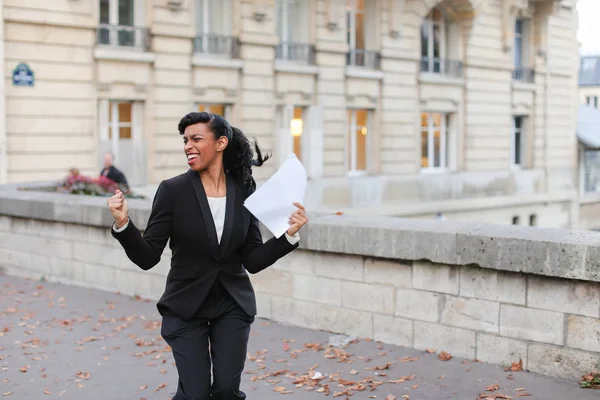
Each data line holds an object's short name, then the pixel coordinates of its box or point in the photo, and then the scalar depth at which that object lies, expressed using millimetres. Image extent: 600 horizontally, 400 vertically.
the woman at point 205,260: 4805
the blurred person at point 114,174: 17109
